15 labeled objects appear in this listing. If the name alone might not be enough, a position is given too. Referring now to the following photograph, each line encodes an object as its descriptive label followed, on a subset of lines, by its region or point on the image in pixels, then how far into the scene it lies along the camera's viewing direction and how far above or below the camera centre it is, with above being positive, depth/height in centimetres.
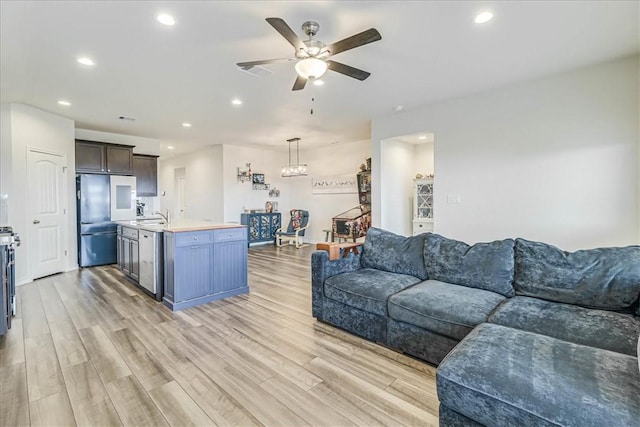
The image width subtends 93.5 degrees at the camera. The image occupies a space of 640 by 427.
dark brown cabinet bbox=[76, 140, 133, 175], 582 +101
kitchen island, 350 -68
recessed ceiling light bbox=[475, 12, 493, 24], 248 +157
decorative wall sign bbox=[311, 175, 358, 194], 788 +60
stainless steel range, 278 -66
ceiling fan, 230 +128
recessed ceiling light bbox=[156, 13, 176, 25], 244 +156
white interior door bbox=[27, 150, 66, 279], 478 -7
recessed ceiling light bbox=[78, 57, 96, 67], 318 +157
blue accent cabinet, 829 -51
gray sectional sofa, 122 -73
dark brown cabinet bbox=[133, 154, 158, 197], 681 +78
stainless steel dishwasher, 374 -69
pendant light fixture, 738 +90
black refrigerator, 565 -29
